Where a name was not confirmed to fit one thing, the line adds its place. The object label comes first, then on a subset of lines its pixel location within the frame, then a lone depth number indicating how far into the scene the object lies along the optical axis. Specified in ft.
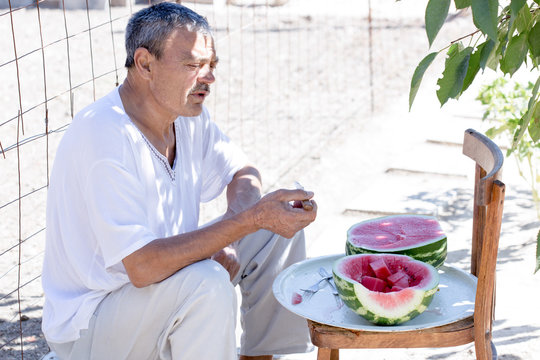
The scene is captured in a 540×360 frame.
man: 9.92
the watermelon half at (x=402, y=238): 10.31
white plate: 9.27
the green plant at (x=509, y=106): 17.67
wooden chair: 8.98
